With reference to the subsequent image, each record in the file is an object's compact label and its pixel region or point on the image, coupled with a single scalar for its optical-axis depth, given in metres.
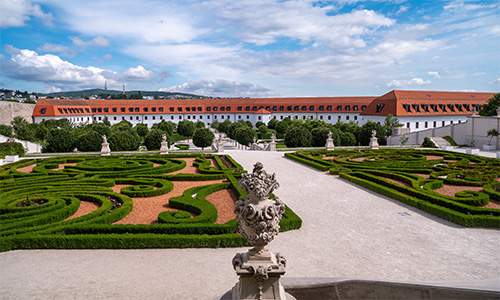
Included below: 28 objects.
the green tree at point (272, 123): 74.62
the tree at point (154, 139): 36.28
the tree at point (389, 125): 44.31
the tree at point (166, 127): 59.50
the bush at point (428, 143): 33.82
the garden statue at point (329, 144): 30.67
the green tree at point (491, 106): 42.00
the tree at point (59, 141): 31.84
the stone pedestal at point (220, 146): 29.19
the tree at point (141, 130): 57.88
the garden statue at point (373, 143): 31.22
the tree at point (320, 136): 37.78
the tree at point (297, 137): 35.62
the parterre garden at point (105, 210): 9.11
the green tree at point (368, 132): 41.25
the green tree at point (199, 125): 67.20
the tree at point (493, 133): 30.30
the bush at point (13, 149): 26.36
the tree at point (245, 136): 43.41
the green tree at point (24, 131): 53.66
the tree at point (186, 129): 62.41
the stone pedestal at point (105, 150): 26.73
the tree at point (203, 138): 39.28
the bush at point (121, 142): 31.47
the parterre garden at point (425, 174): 11.48
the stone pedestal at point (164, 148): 27.91
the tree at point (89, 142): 32.34
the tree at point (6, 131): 53.09
